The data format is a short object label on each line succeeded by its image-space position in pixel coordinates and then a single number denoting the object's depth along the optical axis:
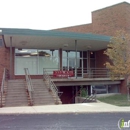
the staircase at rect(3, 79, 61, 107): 15.23
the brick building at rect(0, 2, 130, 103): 19.37
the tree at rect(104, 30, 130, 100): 18.02
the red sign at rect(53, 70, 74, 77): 21.12
